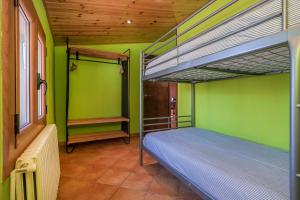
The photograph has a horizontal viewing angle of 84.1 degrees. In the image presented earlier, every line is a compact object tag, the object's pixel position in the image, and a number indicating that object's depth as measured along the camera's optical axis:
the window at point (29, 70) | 1.46
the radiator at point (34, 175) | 0.86
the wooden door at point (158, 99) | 4.23
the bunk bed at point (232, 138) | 0.71
